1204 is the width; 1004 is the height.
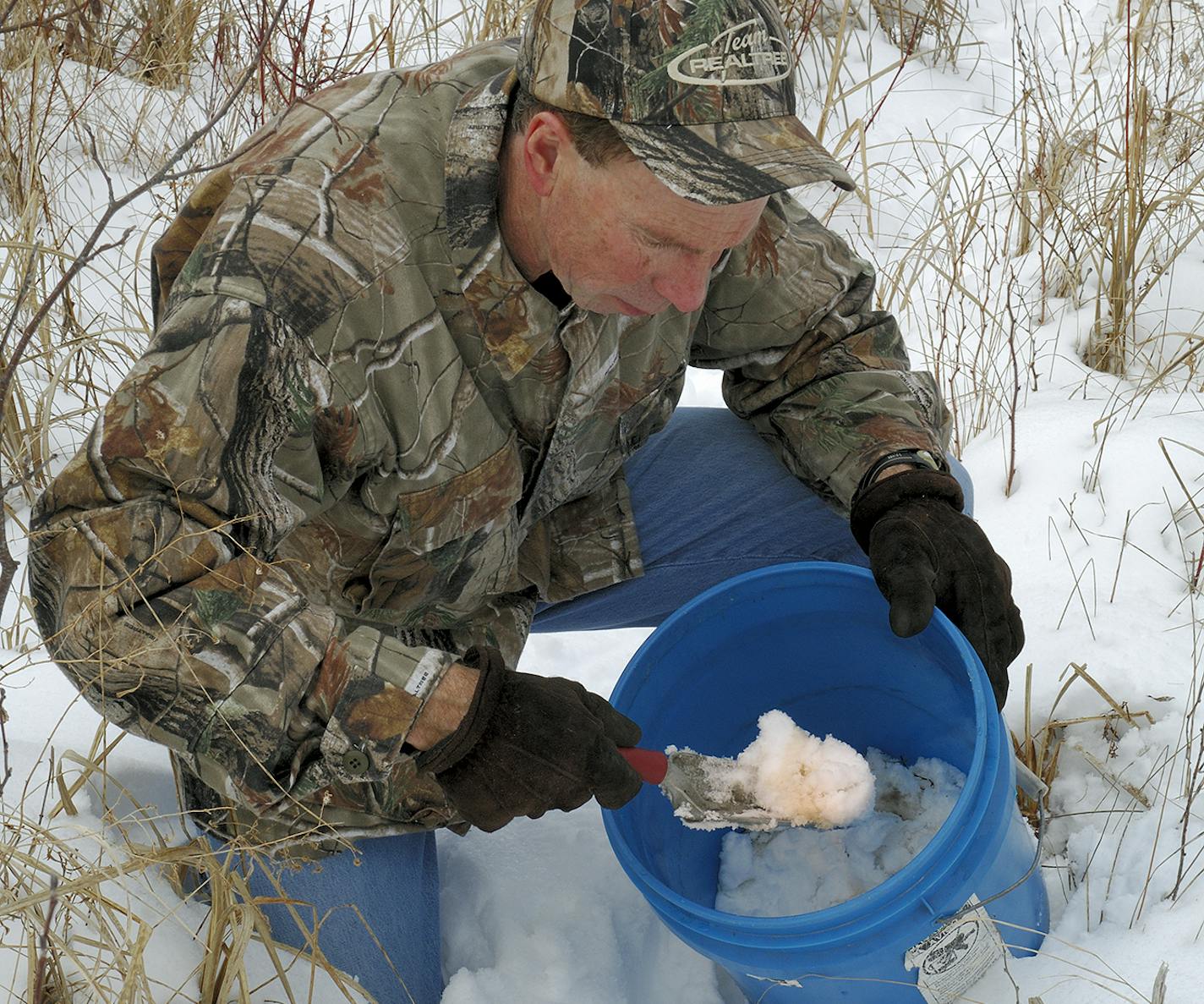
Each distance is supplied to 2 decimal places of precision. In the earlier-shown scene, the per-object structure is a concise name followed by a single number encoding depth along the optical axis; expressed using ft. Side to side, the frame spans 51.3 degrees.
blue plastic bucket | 4.48
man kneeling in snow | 4.42
